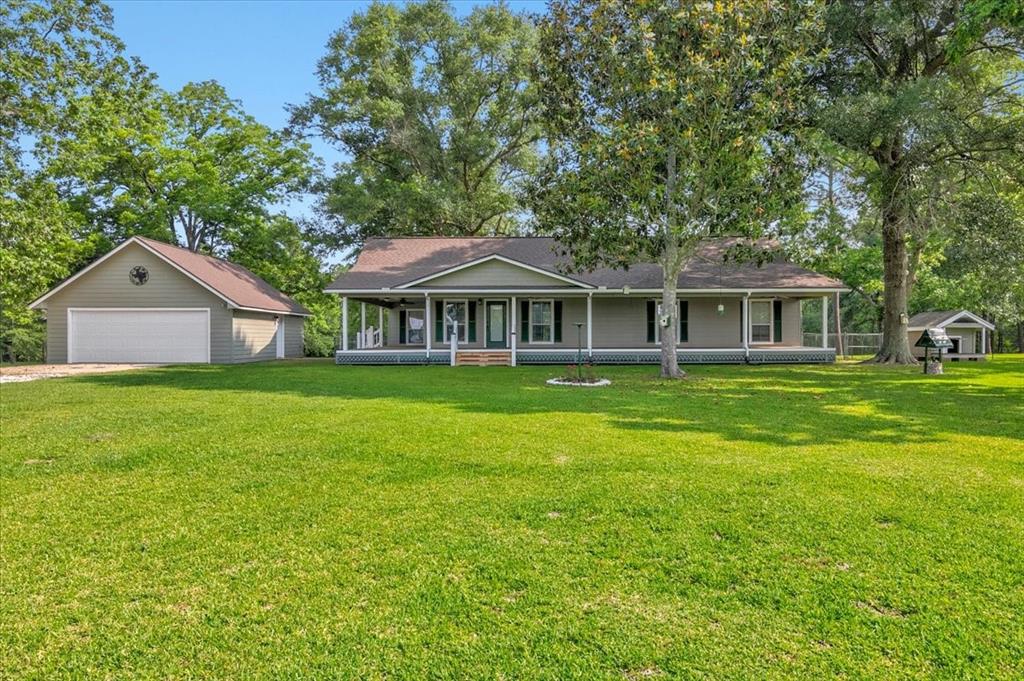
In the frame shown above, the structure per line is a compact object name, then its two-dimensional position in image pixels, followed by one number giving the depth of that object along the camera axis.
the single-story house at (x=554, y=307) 20.31
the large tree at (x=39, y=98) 18.19
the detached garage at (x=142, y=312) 21.27
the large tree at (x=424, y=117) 29.05
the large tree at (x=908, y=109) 15.03
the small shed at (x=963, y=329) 26.74
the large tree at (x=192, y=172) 29.61
